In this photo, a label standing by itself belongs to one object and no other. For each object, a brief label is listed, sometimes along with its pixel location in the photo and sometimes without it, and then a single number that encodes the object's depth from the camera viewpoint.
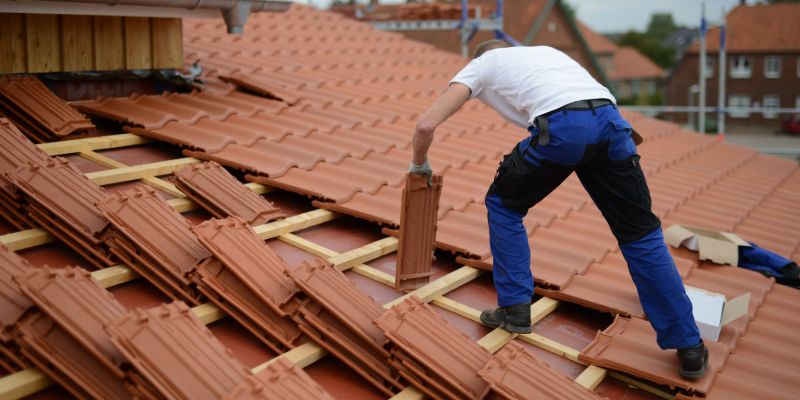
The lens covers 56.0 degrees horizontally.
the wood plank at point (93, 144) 3.72
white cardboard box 3.05
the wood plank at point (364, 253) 3.15
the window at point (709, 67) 47.46
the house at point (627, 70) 57.06
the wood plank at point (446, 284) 3.05
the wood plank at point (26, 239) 2.81
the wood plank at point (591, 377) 2.67
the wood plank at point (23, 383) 2.05
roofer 2.76
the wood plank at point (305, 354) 2.45
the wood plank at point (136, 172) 3.46
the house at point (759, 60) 44.44
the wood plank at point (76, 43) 4.34
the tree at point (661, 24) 103.45
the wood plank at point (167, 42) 4.83
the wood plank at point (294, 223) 3.28
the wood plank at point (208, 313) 2.59
